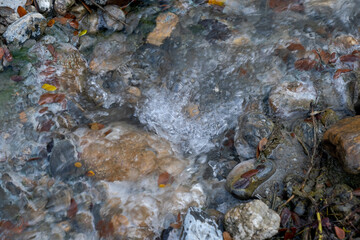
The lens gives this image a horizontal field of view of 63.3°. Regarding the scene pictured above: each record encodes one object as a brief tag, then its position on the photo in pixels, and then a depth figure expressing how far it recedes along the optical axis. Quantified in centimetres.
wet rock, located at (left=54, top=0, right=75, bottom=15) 428
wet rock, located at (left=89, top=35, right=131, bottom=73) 403
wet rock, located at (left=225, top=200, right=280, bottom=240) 242
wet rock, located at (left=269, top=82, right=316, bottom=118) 326
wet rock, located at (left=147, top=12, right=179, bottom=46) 428
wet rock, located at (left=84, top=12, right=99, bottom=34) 435
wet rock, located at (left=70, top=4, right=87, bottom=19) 439
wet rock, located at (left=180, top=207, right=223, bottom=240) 241
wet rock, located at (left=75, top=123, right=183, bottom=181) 311
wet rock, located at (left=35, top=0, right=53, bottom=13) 418
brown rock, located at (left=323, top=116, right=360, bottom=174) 247
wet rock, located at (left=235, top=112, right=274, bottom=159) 309
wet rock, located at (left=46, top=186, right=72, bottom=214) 292
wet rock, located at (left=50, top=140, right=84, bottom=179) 310
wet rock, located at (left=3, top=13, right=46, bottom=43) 389
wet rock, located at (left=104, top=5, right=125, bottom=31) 437
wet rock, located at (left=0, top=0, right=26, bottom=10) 401
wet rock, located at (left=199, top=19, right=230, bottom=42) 423
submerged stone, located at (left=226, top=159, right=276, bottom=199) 280
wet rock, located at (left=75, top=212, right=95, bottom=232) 279
